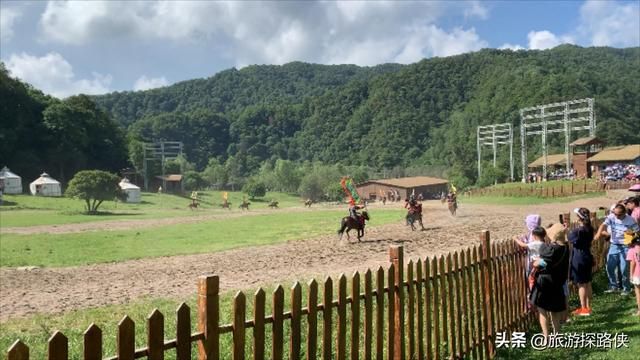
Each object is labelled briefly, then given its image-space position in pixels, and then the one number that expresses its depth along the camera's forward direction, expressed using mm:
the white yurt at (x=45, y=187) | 73312
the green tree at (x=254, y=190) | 98125
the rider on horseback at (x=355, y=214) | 22922
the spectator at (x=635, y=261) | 8330
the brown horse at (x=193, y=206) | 65956
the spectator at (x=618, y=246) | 9547
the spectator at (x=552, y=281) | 7066
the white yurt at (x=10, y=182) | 72812
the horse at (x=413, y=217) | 26828
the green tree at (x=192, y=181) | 114812
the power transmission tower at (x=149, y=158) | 100956
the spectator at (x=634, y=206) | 10195
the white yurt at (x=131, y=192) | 72375
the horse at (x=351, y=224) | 22659
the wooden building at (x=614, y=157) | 64131
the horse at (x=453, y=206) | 34875
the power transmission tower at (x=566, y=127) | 64375
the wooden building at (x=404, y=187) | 96312
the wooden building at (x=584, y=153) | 71062
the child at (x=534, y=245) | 7226
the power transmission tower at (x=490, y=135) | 116250
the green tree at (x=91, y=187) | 53875
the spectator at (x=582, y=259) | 8891
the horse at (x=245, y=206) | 65956
